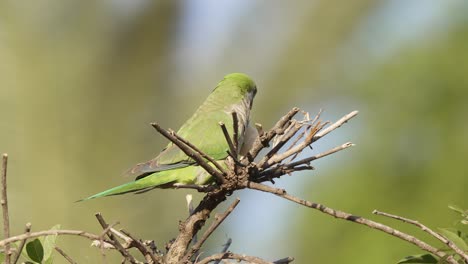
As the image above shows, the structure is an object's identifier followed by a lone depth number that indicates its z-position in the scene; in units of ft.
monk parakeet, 20.81
